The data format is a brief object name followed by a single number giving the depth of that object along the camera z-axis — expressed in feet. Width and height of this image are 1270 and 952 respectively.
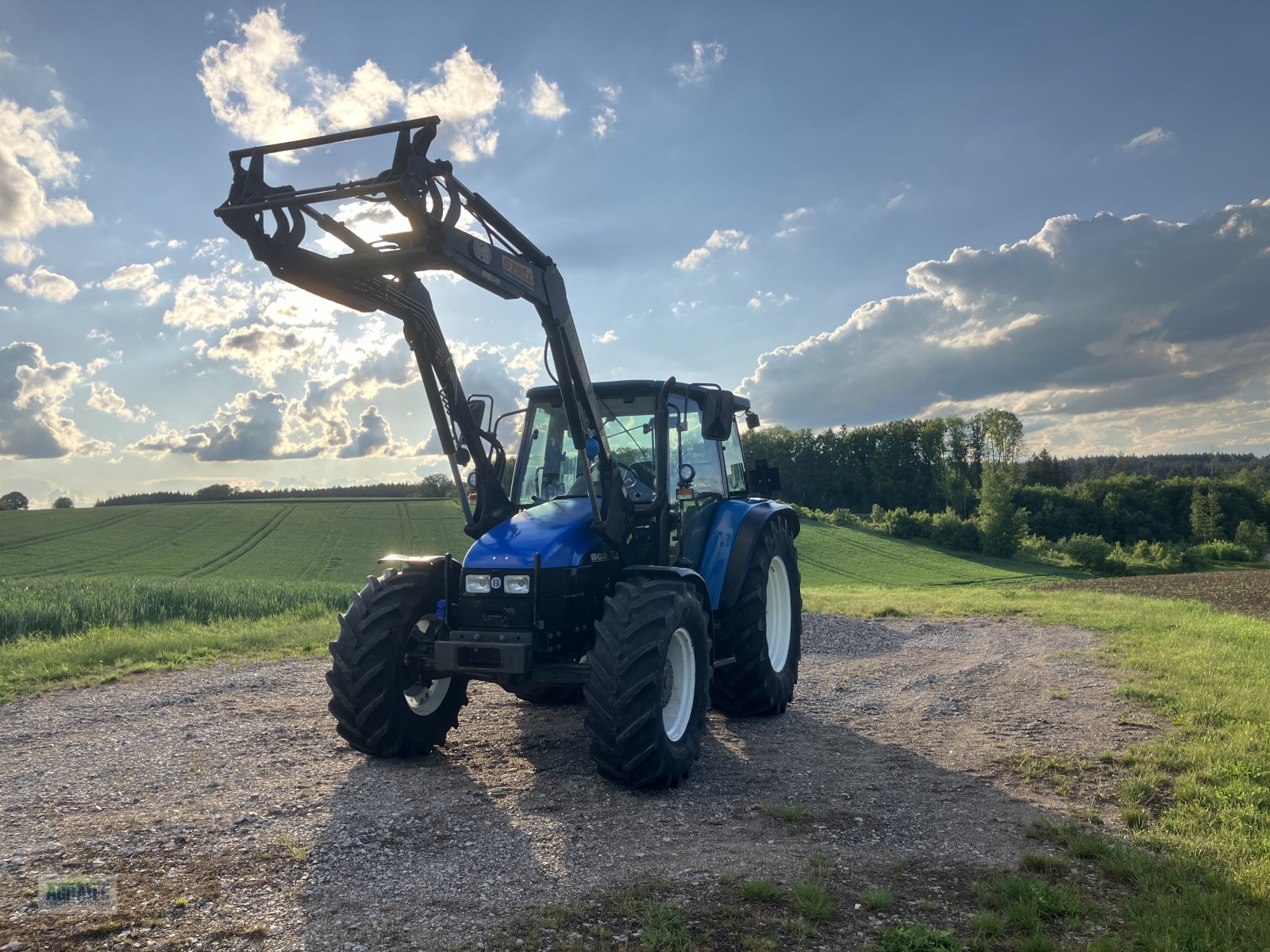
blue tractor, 17.49
